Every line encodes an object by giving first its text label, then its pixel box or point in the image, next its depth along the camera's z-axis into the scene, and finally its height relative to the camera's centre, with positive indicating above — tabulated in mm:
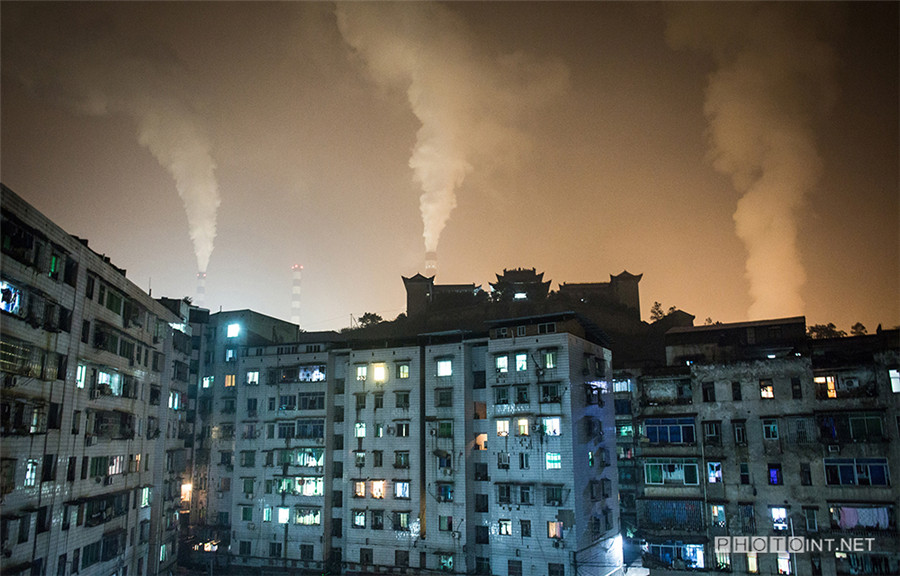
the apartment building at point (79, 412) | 26891 +417
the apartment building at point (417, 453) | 43594 -2872
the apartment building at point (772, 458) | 36156 -2815
